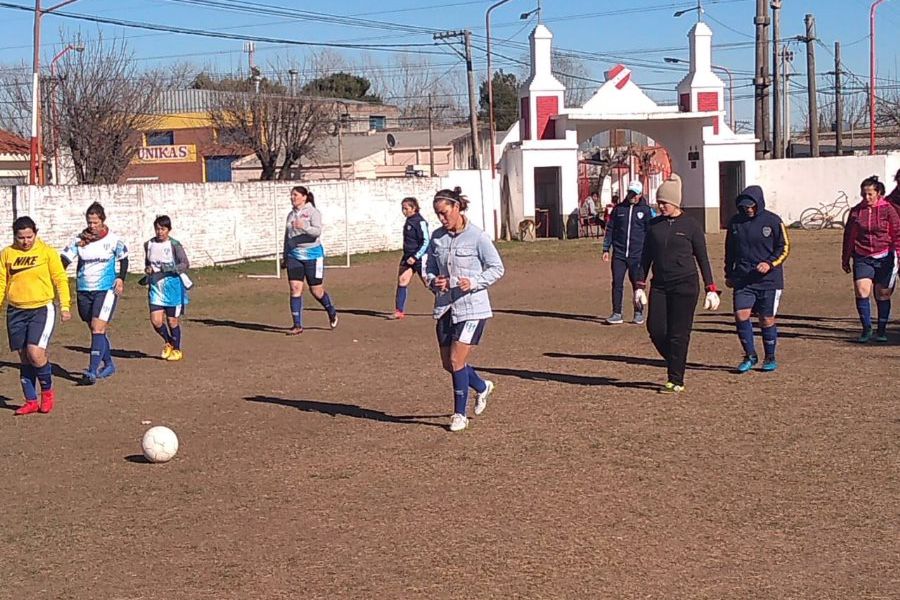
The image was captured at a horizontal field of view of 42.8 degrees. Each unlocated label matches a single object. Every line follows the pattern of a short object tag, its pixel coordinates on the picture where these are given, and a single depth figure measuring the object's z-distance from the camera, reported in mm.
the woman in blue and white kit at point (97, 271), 11859
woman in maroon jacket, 12828
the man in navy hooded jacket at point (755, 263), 11203
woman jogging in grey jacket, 8953
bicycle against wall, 39250
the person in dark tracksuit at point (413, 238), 16344
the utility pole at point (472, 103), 38688
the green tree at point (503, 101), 79125
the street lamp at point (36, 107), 29766
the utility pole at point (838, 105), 53178
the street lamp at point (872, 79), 40719
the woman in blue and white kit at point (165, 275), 13445
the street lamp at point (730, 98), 61875
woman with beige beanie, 10336
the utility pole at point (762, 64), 39062
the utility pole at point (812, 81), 45438
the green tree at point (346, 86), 75250
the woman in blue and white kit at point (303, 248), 14875
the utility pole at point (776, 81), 41375
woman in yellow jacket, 10305
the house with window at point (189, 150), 61875
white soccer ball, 8484
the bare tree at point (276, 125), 57062
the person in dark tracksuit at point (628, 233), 15398
